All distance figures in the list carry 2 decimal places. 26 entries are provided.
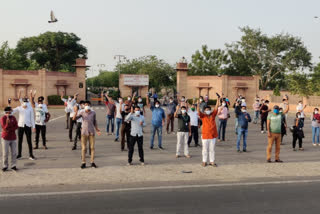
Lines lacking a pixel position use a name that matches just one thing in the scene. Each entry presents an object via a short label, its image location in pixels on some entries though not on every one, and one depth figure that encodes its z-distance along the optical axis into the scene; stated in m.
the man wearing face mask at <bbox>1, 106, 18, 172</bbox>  9.20
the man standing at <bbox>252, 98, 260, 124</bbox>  23.33
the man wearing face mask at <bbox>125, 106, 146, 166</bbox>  10.23
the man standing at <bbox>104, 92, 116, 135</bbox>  16.09
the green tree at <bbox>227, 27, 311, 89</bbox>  61.41
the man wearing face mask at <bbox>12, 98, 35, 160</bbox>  10.95
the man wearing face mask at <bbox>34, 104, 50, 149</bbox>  12.69
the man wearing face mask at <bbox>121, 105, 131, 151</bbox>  12.18
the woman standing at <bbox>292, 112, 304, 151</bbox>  13.29
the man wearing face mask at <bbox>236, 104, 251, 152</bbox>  12.65
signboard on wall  50.34
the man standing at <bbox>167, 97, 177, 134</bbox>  18.16
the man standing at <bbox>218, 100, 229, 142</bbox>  15.28
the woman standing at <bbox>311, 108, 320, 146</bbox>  14.14
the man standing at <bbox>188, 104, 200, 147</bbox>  13.56
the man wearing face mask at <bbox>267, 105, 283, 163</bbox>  10.61
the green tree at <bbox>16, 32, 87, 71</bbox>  72.62
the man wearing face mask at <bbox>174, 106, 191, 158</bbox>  11.37
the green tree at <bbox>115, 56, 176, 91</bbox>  64.69
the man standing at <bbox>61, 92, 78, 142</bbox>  16.53
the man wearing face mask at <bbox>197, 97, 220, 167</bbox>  10.07
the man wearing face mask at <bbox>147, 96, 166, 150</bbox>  13.08
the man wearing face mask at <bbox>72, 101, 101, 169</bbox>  9.65
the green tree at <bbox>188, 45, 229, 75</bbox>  62.78
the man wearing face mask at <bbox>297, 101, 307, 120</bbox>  14.35
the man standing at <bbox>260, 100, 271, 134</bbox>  18.59
